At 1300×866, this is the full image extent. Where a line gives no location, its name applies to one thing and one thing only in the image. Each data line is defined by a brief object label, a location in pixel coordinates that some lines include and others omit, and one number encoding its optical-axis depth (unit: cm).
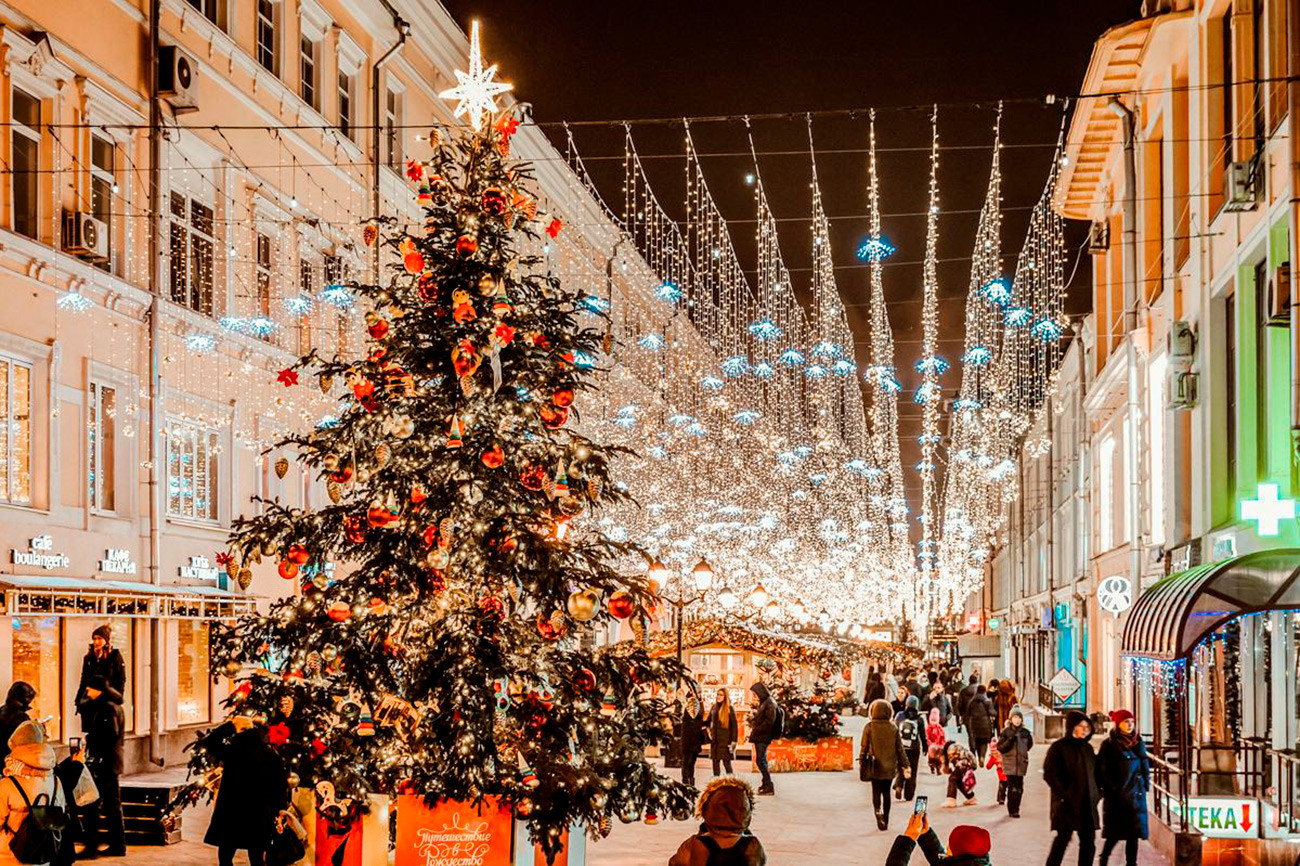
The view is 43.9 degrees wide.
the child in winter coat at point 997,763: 2100
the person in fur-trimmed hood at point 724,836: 700
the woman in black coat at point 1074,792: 1432
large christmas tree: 1219
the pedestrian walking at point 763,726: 2350
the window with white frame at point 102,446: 2281
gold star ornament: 1291
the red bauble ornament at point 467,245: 1239
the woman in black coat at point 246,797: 1152
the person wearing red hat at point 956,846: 673
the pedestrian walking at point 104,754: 1527
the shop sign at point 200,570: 2553
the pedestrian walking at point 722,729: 2439
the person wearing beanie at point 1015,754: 2047
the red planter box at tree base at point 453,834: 1216
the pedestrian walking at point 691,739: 2333
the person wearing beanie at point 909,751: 2222
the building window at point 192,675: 2547
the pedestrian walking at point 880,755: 1903
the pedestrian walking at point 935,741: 2498
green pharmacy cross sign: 1756
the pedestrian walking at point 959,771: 2161
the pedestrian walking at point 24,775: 1097
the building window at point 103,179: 2284
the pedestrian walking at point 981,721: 2759
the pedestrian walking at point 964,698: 3163
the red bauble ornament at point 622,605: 1236
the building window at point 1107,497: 3616
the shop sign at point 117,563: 2262
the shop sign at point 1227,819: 1516
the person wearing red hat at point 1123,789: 1440
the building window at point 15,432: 2045
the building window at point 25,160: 2106
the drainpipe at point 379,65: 3334
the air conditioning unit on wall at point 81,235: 2161
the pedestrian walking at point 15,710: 1341
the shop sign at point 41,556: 2022
